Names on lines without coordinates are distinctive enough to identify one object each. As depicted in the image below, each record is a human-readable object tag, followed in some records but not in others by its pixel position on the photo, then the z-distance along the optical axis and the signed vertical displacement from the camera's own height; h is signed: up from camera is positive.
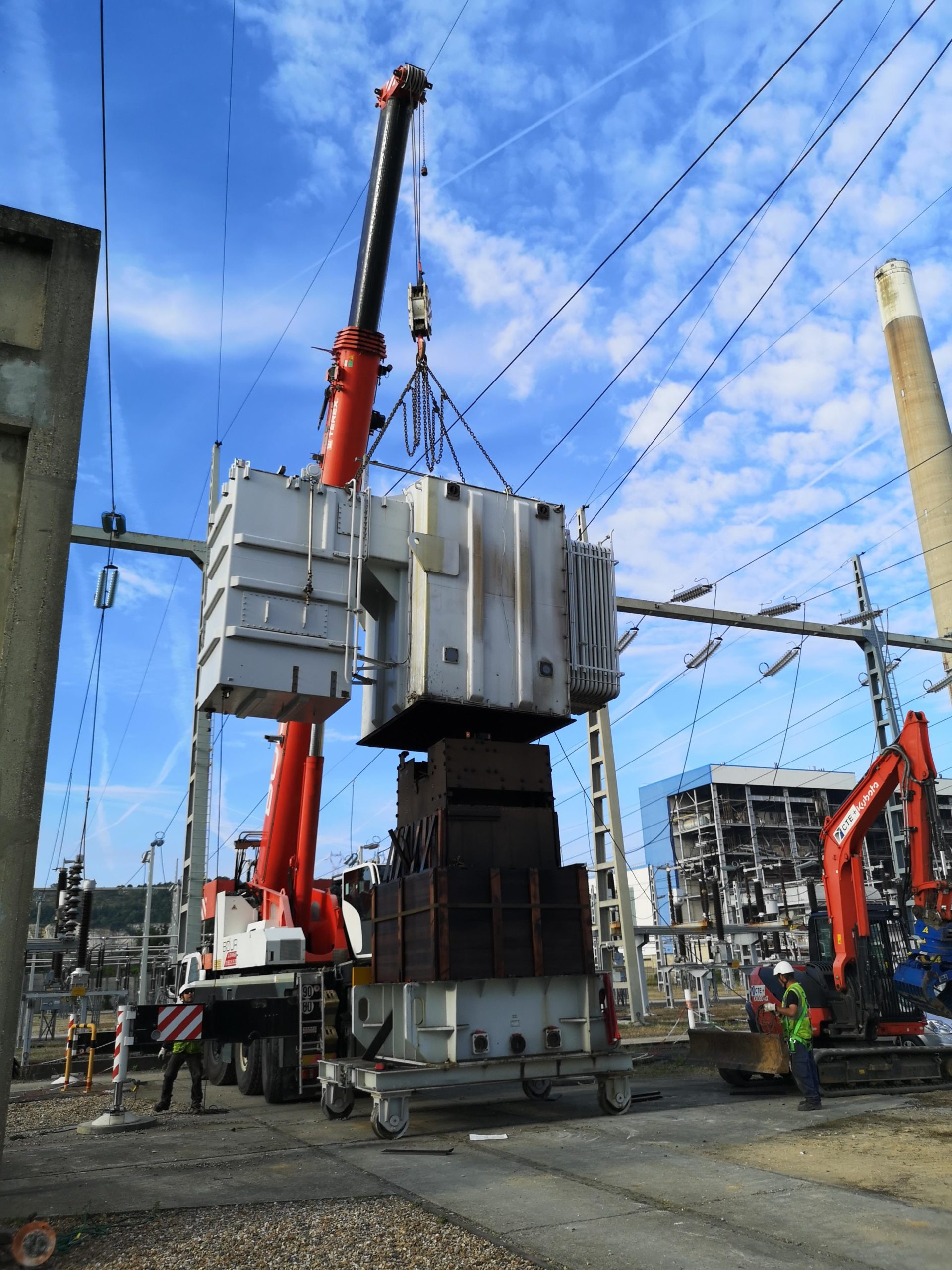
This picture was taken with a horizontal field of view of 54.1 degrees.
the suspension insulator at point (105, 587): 15.73 +6.24
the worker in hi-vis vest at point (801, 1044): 9.94 -0.93
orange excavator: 11.10 -0.22
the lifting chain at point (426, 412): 11.81 +6.77
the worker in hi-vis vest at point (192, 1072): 11.87 -1.21
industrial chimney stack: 39.91 +22.29
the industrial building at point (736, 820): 72.50 +10.31
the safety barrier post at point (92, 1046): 13.92 -0.99
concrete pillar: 5.36 +2.85
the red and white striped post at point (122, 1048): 10.38 -0.77
